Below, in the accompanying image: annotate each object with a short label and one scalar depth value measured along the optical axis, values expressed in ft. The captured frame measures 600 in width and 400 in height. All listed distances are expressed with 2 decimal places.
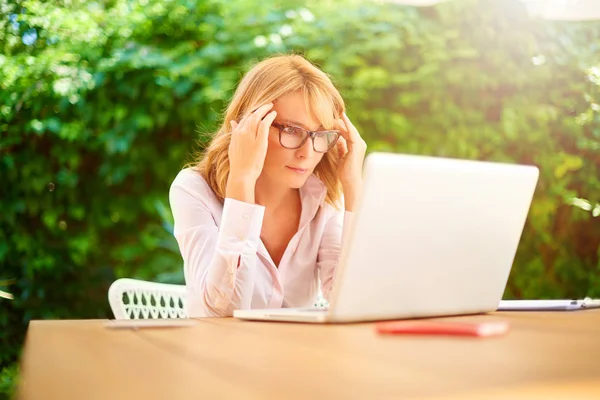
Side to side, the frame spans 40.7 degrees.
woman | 6.77
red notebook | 4.08
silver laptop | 4.53
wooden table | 2.58
